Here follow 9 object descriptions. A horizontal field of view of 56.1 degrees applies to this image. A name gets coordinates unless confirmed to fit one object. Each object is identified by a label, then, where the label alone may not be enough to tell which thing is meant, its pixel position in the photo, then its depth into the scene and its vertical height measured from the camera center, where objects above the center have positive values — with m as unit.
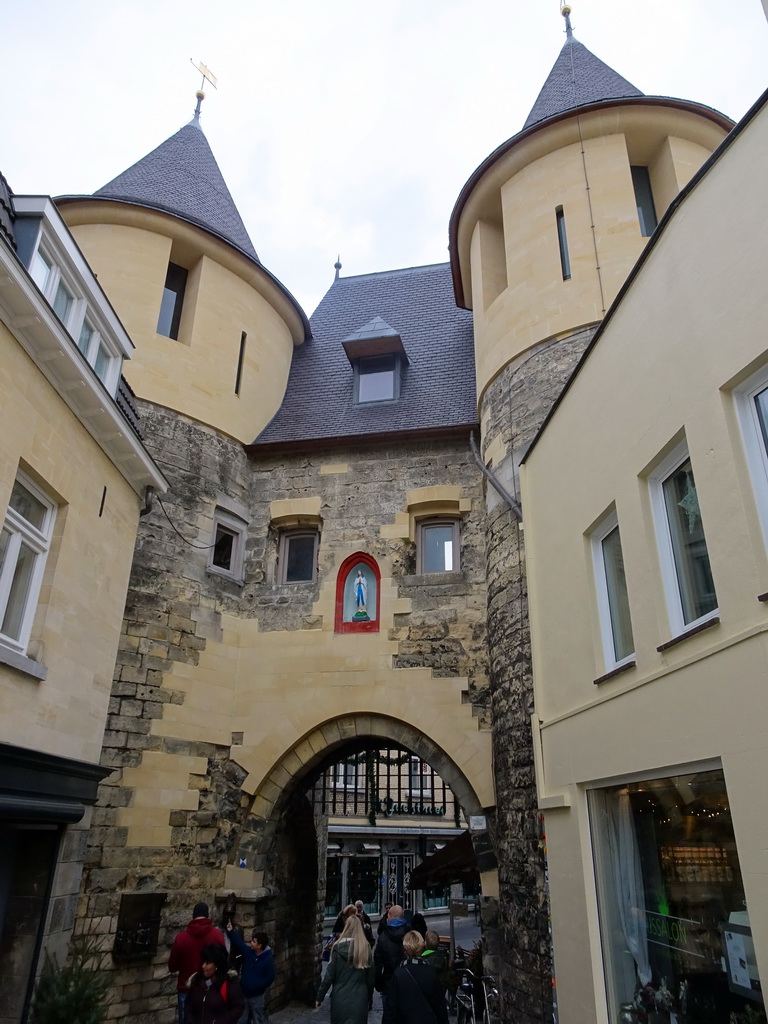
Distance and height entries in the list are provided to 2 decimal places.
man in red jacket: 6.19 -0.78
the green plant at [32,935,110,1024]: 5.34 -1.03
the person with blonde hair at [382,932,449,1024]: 4.70 -0.89
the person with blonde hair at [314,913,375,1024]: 5.12 -0.84
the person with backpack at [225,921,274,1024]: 6.11 -0.93
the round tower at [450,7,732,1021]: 7.57 +6.76
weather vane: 14.32 +13.92
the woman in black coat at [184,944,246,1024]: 4.96 -0.93
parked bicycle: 7.67 -1.47
